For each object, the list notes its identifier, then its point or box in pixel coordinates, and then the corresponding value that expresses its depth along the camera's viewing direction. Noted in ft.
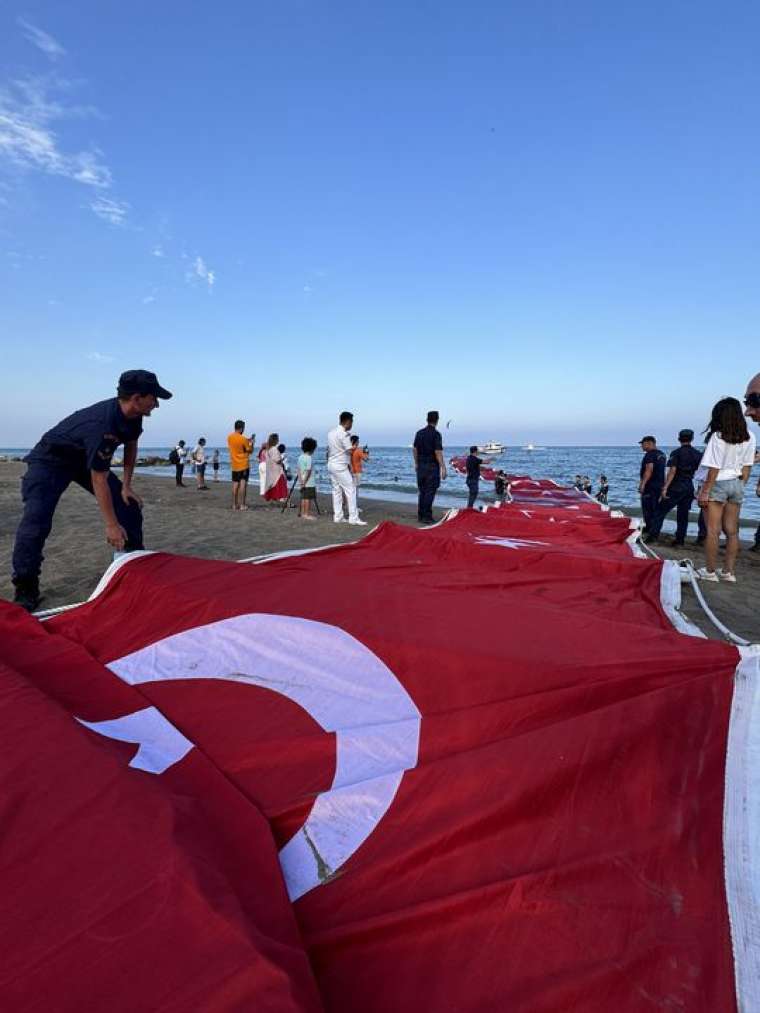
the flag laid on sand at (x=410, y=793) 3.15
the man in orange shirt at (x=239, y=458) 33.35
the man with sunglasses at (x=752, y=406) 15.49
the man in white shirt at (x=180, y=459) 57.01
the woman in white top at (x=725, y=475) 16.96
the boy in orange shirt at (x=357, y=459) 35.73
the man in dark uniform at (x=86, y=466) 11.25
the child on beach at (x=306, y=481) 32.93
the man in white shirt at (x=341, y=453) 29.04
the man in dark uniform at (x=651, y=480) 28.45
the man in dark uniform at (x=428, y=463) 31.17
